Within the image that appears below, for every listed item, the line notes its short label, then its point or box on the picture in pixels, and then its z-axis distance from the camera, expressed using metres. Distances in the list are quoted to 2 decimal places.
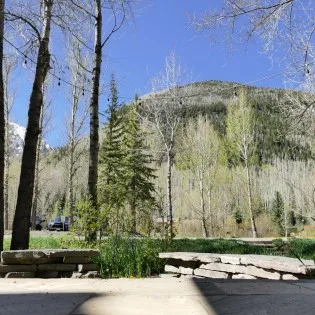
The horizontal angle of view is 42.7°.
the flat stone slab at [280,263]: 4.51
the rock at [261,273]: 4.87
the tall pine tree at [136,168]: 28.73
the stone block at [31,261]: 5.23
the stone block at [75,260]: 5.45
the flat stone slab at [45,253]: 5.20
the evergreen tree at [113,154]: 29.89
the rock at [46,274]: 5.32
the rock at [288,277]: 4.63
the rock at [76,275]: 5.21
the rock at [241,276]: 5.12
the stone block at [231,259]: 5.39
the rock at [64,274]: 5.40
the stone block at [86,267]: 5.41
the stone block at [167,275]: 5.51
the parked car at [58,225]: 37.51
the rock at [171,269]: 6.11
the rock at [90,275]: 5.19
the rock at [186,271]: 5.94
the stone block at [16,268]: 5.21
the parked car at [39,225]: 38.16
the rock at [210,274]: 5.56
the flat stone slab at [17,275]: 5.16
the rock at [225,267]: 5.33
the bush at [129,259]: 5.41
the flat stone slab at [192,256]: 5.67
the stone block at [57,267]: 5.37
